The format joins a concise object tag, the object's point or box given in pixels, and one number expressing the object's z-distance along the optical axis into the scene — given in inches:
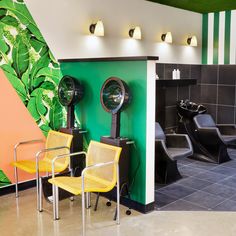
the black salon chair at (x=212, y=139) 213.0
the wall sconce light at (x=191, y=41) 252.7
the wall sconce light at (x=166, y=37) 231.5
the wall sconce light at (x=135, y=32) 208.5
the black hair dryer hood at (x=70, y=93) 157.9
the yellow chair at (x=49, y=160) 144.6
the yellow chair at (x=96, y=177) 121.6
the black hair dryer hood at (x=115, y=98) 133.2
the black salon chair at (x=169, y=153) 172.6
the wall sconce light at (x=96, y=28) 184.7
